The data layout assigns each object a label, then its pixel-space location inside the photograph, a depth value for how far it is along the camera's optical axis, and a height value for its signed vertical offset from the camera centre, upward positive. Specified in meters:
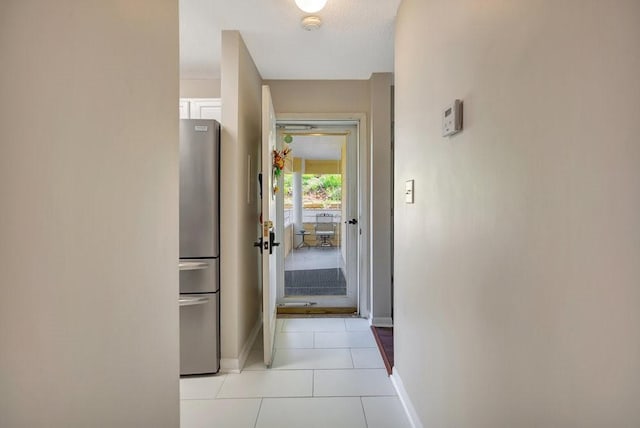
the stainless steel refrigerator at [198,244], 2.38 -0.25
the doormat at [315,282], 4.02 -0.88
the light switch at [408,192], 1.86 +0.09
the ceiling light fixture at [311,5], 1.99 +1.18
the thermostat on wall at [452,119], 1.23 +0.33
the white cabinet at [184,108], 3.13 +0.91
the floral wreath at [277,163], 3.12 +0.41
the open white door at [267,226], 2.54 -0.13
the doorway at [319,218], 3.86 -0.11
